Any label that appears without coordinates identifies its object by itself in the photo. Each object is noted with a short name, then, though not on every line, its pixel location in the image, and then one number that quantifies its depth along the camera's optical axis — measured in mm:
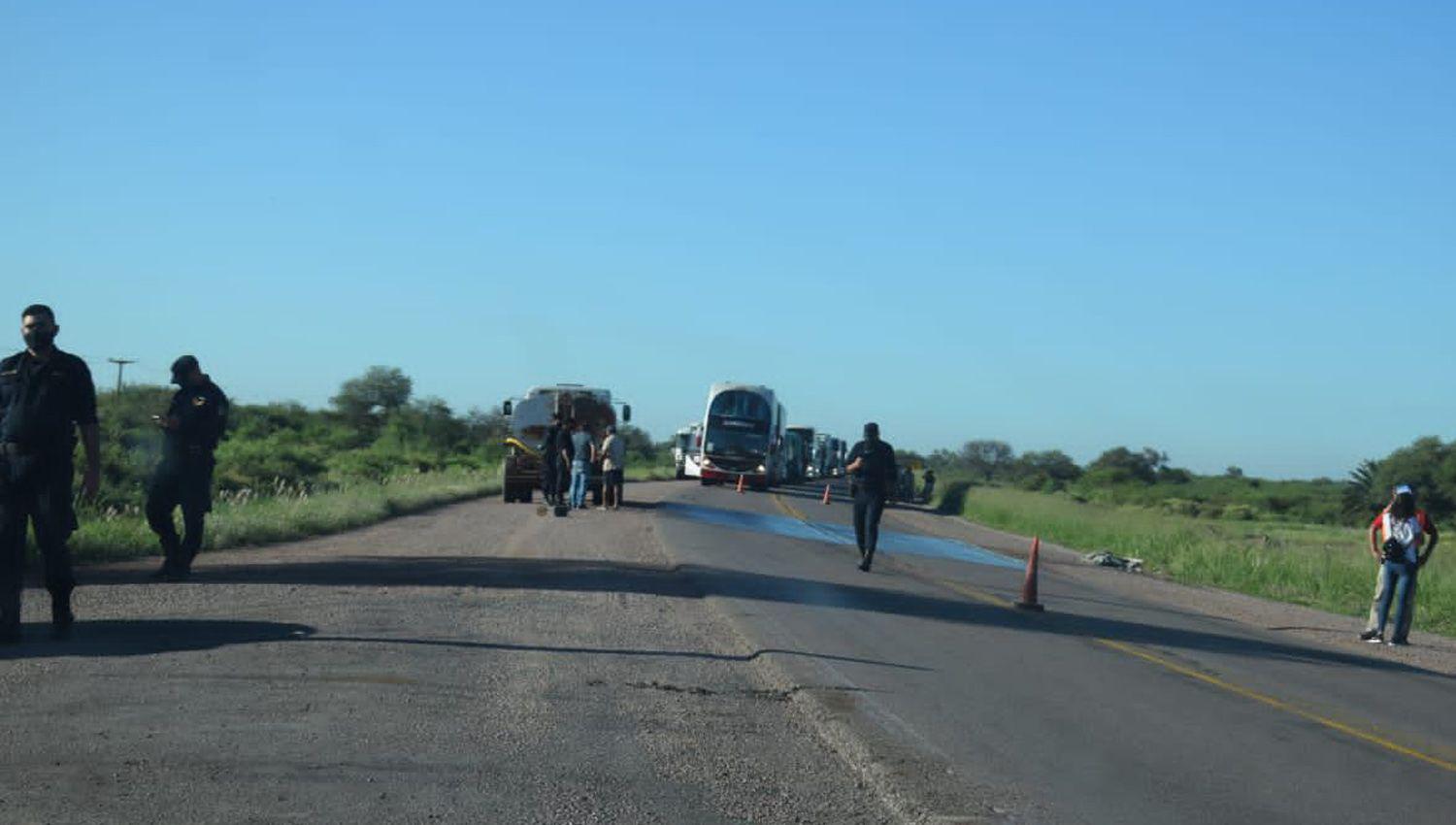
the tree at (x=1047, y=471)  134200
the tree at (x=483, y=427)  102125
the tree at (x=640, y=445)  138000
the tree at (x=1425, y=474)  73500
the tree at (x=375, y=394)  113625
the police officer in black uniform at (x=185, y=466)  15492
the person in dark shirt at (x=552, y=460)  33378
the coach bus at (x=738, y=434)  62844
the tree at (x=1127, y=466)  141500
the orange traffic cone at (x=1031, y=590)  18656
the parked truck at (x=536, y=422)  36375
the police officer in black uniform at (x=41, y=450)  10508
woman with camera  19078
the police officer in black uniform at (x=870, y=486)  22859
